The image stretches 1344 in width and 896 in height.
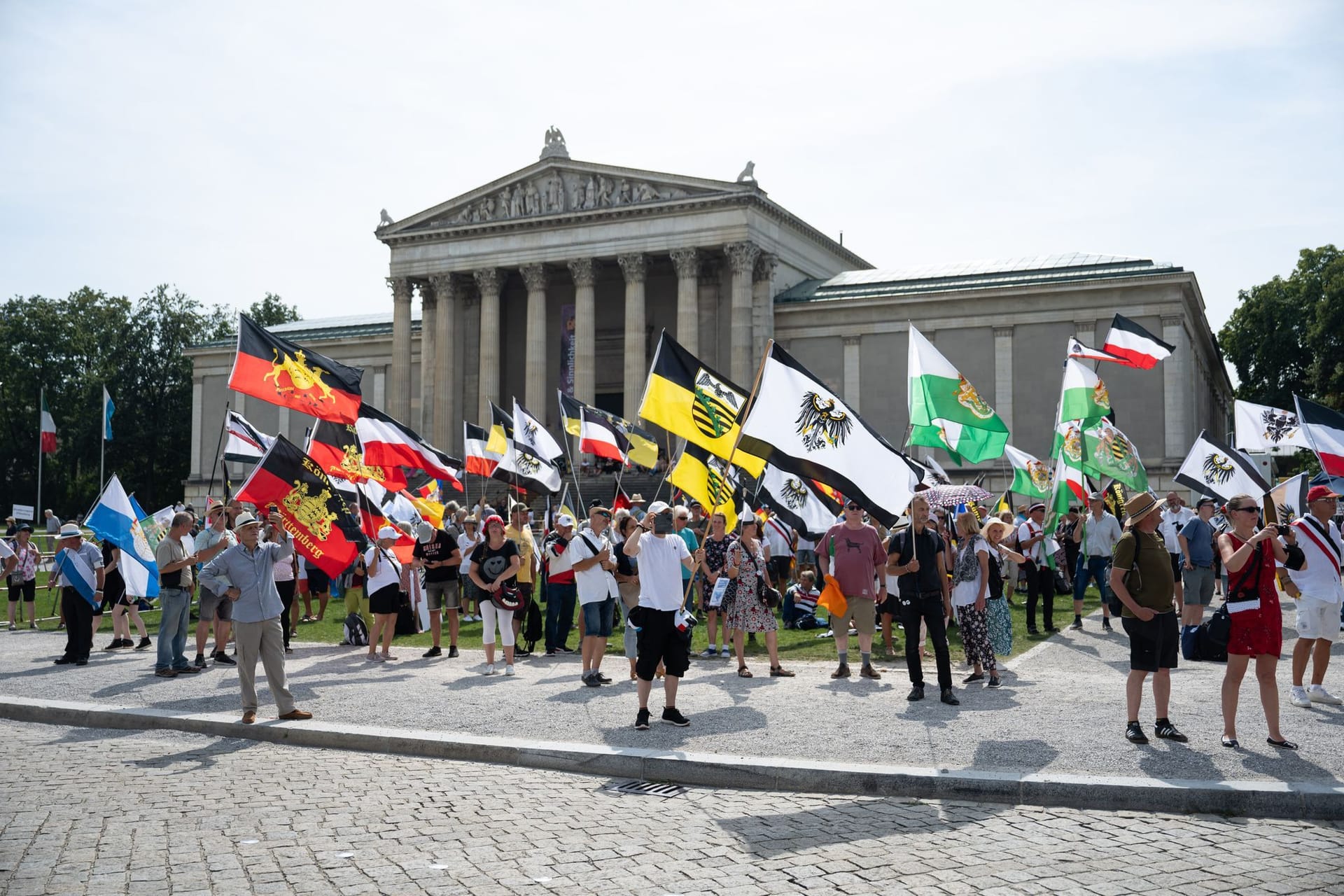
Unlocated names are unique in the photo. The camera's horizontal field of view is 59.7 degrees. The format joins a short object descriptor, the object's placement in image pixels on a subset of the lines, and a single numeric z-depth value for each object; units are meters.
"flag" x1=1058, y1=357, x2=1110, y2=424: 20.64
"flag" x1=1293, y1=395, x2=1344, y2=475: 18.20
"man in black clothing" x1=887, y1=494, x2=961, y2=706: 11.49
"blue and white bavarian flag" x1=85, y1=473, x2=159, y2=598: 17.12
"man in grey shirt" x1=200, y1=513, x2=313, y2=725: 10.93
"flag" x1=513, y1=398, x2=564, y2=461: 26.67
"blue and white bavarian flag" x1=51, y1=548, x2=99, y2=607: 15.09
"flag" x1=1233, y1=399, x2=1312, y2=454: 22.67
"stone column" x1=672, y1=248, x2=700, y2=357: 50.28
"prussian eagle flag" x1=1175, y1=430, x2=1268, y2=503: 20.73
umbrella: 13.09
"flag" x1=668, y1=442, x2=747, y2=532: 12.76
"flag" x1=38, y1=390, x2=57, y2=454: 49.56
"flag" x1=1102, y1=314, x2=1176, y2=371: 22.47
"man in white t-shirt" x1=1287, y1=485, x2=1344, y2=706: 10.36
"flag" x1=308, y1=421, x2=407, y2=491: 16.11
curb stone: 7.48
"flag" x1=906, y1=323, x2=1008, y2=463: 17.77
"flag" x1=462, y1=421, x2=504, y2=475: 31.31
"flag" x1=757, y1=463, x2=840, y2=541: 19.19
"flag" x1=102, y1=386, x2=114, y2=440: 45.41
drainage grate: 8.32
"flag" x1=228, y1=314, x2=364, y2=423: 15.12
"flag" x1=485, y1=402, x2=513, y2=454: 28.58
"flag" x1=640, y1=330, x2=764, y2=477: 13.36
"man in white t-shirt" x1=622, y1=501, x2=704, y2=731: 10.19
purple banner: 54.16
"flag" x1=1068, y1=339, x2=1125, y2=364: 21.27
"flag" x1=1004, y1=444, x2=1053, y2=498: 26.08
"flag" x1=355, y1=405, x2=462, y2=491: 18.67
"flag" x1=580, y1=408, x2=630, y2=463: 26.34
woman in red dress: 8.88
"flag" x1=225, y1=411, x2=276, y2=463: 23.23
